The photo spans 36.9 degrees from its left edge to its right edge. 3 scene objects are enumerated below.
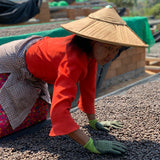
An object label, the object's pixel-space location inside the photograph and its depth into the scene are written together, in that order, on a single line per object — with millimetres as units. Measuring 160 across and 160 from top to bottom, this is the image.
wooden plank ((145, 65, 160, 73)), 6121
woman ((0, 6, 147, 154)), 1611
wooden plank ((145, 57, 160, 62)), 6418
